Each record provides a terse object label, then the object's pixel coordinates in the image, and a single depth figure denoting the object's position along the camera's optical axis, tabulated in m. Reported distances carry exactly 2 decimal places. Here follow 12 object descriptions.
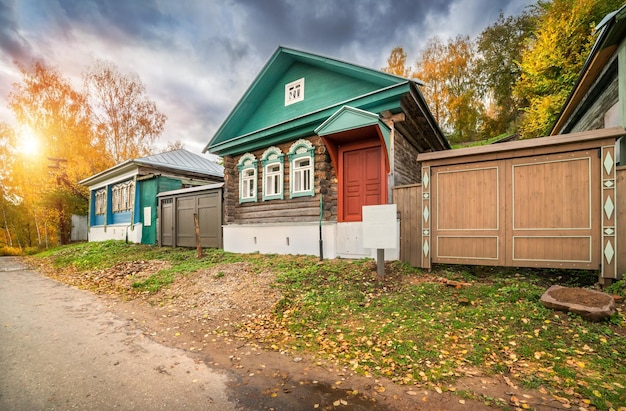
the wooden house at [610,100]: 4.92
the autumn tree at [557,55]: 13.67
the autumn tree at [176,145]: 30.62
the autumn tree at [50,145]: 20.70
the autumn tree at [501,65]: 26.36
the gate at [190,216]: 12.91
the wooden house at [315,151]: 8.41
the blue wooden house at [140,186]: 16.56
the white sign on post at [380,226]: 6.13
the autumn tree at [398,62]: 25.58
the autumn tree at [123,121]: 22.93
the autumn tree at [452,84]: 26.41
